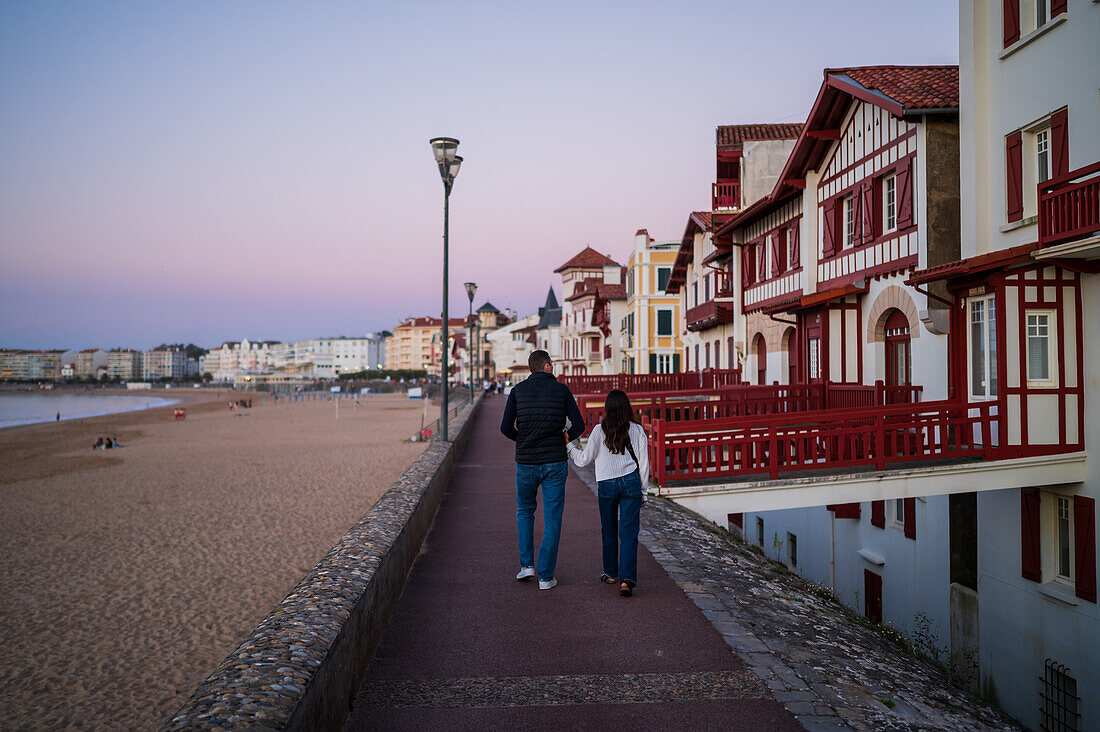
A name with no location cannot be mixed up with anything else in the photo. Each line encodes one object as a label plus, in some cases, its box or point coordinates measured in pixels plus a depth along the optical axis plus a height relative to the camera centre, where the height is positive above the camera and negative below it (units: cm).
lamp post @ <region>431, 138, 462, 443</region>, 1546 +436
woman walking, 623 -73
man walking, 640 -49
